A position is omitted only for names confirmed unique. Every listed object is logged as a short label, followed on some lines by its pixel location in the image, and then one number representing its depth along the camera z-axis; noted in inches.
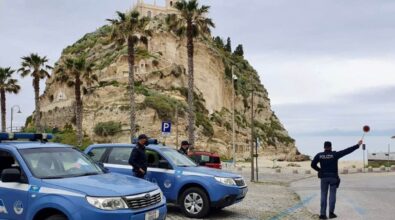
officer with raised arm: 442.4
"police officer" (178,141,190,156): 605.6
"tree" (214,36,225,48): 4880.9
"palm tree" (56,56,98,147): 1778.4
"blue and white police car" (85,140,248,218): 429.1
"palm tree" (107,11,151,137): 1446.9
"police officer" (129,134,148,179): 422.3
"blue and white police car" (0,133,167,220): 255.4
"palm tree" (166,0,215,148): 1380.4
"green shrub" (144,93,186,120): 2460.6
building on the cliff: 4395.7
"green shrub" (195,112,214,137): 2661.7
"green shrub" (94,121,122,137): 2351.1
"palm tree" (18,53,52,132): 1840.6
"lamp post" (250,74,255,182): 977.5
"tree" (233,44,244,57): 5017.7
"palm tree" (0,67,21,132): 1989.4
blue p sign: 969.5
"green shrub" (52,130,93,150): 2415.1
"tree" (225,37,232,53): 4981.1
